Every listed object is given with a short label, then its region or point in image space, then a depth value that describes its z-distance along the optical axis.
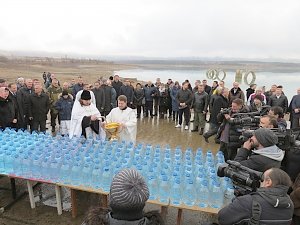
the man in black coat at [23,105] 6.35
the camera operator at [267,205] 1.93
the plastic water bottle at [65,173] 3.38
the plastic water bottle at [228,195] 2.91
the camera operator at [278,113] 4.46
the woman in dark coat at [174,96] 9.33
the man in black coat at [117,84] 9.40
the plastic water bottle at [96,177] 3.25
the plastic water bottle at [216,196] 2.91
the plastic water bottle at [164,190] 3.01
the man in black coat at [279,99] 8.13
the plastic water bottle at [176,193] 2.97
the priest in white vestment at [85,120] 4.95
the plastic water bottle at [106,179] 3.20
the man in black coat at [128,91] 9.31
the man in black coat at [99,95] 8.19
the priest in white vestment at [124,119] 4.95
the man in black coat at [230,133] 5.02
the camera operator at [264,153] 2.78
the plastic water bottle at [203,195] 2.94
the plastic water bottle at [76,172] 3.34
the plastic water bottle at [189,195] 2.98
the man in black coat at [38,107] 6.47
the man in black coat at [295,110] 8.03
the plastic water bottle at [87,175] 3.29
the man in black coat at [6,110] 5.53
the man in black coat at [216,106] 7.03
